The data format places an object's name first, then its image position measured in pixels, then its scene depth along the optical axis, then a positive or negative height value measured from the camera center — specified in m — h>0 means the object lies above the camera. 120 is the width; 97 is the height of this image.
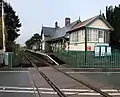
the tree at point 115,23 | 16.29 +4.13
